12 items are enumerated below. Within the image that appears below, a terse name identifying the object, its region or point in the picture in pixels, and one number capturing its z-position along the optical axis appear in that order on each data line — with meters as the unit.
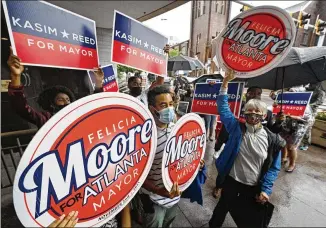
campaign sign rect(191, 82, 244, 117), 2.46
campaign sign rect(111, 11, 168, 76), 1.76
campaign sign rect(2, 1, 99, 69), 1.18
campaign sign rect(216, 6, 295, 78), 1.69
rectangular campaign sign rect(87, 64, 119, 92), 2.54
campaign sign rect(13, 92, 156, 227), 0.69
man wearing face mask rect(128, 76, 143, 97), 3.15
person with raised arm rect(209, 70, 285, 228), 1.70
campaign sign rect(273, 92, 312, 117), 3.43
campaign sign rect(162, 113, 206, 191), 1.16
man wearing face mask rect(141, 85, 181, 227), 1.36
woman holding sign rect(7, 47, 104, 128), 1.20
